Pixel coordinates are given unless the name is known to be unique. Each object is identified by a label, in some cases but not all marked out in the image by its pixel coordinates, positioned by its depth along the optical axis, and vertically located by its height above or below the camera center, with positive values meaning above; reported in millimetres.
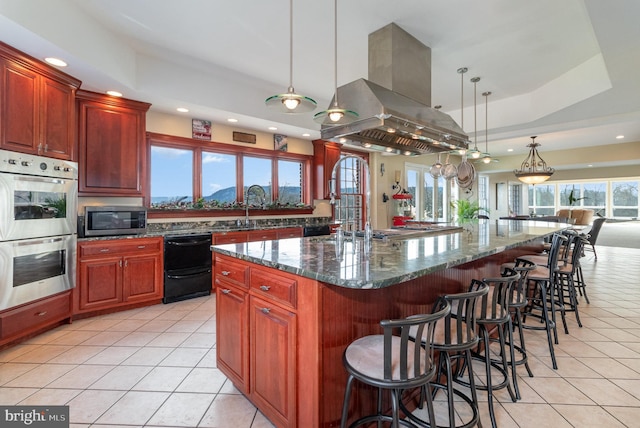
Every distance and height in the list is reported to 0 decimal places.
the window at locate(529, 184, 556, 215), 12117 +650
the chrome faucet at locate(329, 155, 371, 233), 2282 +32
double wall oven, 2476 -85
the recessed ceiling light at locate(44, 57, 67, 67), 2695 +1392
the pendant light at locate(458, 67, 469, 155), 3693 +1785
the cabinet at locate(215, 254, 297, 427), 1474 -655
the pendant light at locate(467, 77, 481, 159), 4050 +1482
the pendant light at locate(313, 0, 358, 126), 2090 +717
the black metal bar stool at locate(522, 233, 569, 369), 2441 -739
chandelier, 6844 +929
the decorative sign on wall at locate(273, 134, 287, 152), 5383 +1310
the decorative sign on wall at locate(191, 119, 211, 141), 4523 +1305
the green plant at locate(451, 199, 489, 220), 7601 +135
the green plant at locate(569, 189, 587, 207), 11488 +607
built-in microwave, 3328 -41
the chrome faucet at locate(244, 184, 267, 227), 4977 +376
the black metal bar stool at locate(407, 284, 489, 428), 1370 -598
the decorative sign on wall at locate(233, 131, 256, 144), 4930 +1292
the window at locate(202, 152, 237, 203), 4750 +630
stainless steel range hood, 2354 +924
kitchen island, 1367 -485
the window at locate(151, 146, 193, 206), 4273 +599
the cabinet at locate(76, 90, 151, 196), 3414 +839
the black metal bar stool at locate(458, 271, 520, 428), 1675 -596
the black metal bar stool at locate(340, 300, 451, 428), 1143 -613
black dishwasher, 3807 -649
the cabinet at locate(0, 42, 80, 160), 2484 +987
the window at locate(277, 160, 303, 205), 5586 +643
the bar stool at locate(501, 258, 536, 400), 1926 -609
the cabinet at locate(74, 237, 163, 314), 3250 -643
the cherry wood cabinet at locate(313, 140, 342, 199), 5750 +994
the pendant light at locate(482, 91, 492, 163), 4828 +1567
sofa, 10258 +6
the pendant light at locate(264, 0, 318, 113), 1947 +743
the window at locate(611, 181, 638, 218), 10859 +603
